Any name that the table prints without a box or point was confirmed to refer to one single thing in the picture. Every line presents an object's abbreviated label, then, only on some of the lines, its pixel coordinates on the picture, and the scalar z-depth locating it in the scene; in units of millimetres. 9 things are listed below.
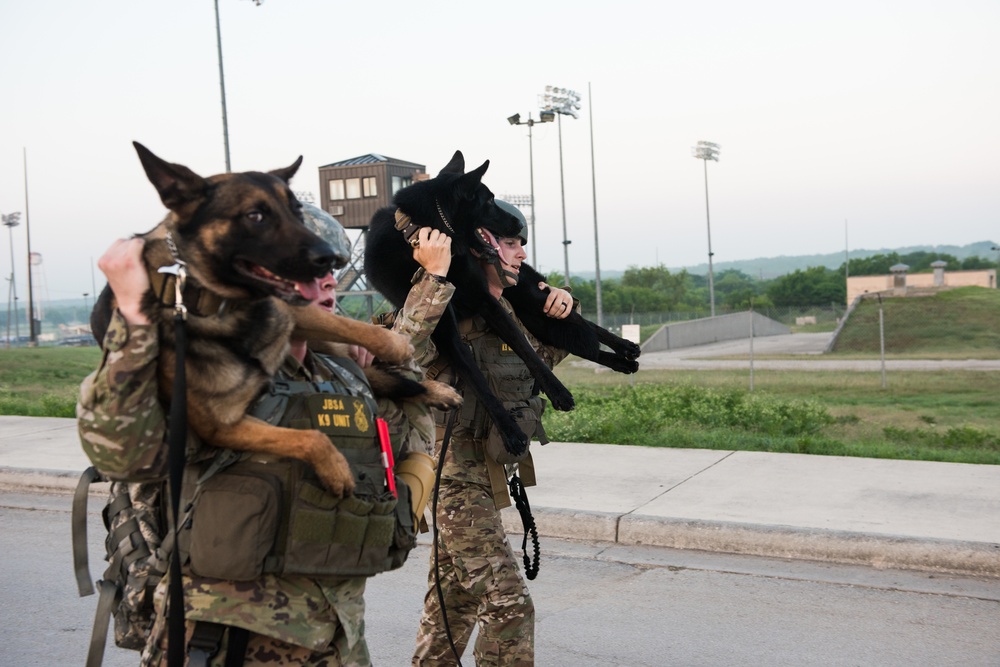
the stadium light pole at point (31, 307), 46331
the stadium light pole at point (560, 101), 41844
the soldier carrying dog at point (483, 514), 3494
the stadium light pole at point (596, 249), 37688
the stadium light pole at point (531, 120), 38781
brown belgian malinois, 1924
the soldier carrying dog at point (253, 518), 1925
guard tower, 45188
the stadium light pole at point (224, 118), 20781
